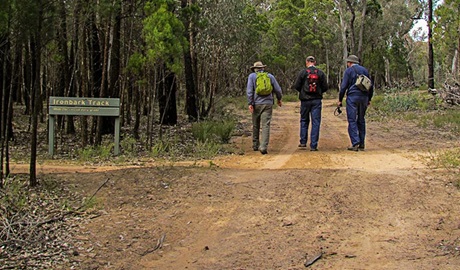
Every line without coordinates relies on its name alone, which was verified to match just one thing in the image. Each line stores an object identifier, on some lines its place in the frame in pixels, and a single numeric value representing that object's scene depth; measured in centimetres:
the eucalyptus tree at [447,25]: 1883
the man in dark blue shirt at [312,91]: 1145
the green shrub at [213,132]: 1388
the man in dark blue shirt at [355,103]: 1135
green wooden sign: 1157
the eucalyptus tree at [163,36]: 1180
